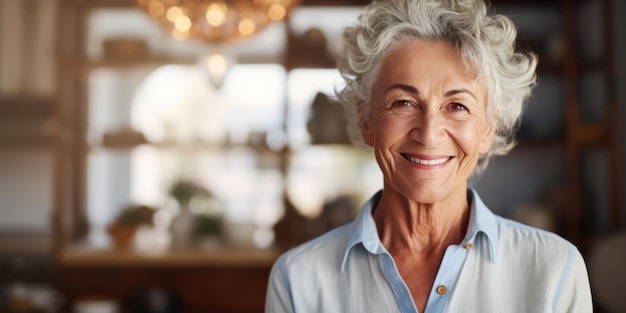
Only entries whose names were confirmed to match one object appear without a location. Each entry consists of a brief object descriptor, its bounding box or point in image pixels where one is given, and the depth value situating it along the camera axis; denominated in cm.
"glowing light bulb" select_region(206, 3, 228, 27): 275
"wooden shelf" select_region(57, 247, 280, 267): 420
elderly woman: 133
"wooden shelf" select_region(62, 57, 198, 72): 429
